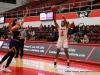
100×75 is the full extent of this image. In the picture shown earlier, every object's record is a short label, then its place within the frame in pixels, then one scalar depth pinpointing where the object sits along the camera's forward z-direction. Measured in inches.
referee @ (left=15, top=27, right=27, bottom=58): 278.7
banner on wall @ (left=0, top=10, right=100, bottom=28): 507.2
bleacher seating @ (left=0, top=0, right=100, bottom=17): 699.4
